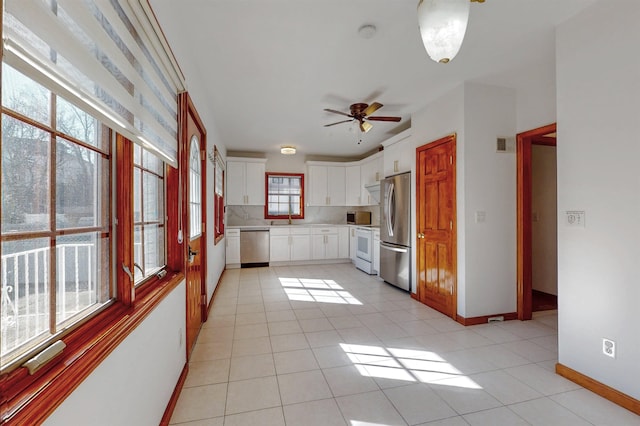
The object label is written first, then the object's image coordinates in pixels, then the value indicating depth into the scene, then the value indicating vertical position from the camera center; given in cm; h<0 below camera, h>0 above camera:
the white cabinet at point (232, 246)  580 -68
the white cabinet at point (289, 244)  607 -67
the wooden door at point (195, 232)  232 -18
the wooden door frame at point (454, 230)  318 -21
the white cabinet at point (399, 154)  412 +90
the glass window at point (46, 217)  72 -1
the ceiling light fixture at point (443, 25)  128 +87
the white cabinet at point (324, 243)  629 -68
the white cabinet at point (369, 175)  558 +77
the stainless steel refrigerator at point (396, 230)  410 -28
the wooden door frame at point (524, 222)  315 -12
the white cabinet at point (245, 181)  611 +70
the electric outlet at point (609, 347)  185 -91
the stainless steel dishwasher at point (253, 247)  589 -71
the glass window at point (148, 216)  156 -1
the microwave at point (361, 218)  653 -13
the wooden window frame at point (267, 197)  662 +38
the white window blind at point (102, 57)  61 +46
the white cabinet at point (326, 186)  667 +63
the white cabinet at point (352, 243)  624 -69
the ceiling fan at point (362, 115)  355 +124
